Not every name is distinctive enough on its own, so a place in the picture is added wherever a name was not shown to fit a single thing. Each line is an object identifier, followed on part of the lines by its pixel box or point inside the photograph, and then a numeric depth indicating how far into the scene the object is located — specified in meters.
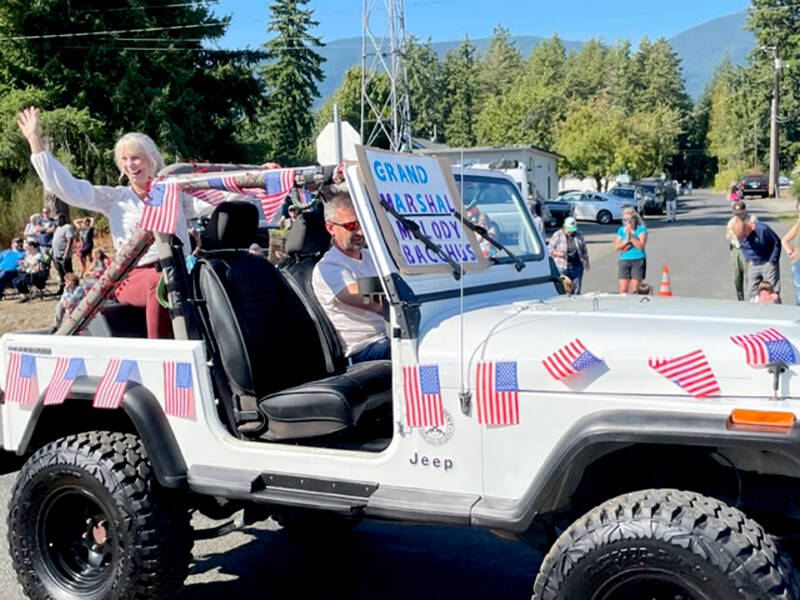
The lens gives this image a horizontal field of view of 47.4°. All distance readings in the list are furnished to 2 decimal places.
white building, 37.55
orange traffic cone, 9.81
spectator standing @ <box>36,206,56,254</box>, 19.17
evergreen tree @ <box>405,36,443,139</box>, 91.75
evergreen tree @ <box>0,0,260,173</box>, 26.23
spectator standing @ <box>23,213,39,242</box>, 18.73
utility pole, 60.38
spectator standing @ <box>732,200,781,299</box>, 11.45
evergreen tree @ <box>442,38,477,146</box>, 90.25
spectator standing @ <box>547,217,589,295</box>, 12.93
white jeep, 2.94
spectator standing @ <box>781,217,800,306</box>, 10.47
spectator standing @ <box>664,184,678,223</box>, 40.00
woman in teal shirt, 13.55
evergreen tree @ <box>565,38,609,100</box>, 107.00
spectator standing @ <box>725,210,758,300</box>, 12.40
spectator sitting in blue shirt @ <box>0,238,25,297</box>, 17.45
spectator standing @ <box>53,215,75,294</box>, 18.31
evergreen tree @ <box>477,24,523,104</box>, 109.31
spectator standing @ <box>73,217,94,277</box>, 19.06
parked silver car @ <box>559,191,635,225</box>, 39.34
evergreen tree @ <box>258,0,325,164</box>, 58.56
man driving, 4.35
